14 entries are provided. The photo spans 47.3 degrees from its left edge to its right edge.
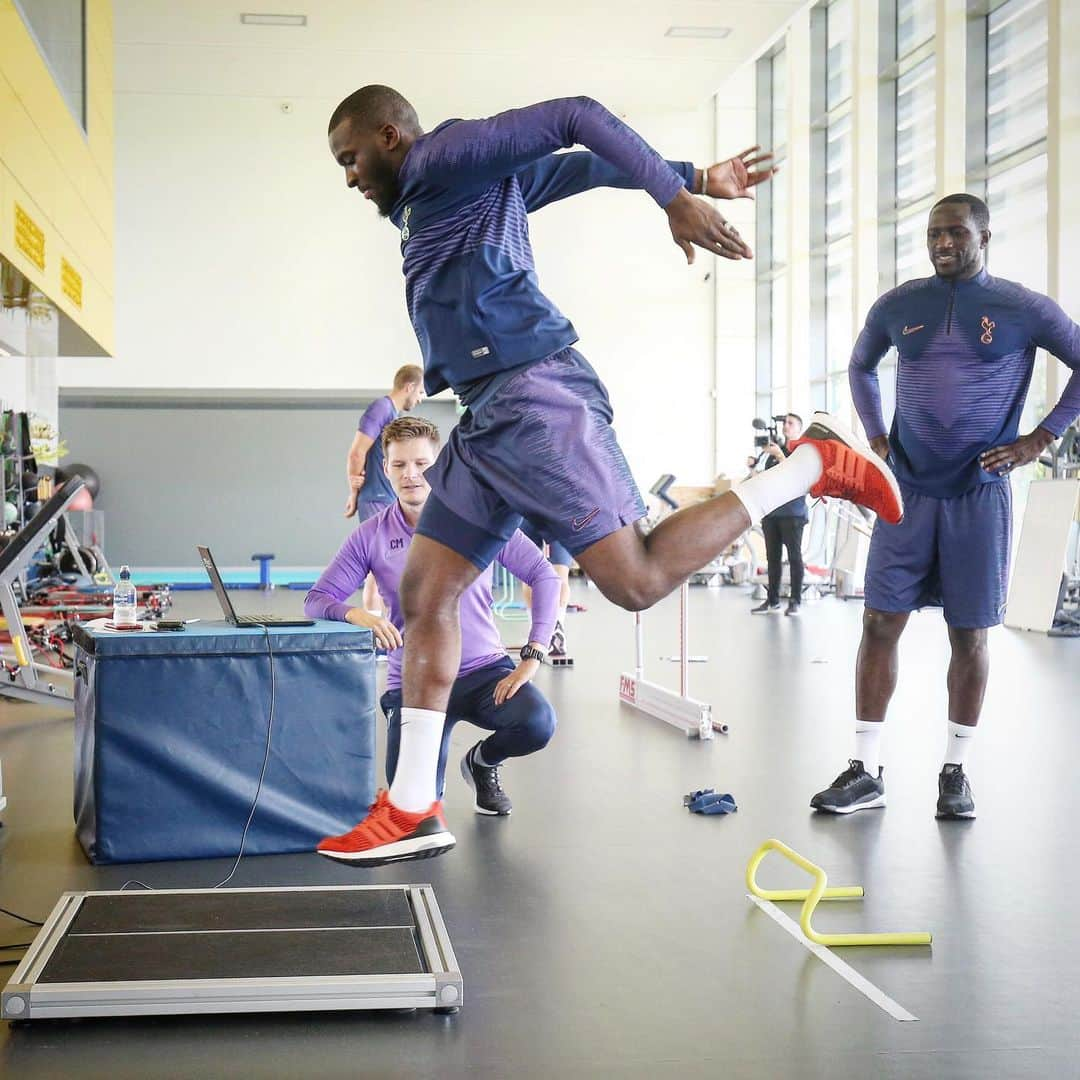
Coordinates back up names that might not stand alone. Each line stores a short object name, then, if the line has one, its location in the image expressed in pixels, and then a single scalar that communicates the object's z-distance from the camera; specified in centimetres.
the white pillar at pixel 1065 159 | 877
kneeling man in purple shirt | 321
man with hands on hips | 318
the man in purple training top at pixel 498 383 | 208
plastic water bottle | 450
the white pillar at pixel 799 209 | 1352
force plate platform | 184
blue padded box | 271
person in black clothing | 937
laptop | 292
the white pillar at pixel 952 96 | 1020
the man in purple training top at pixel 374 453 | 579
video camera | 941
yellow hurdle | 223
